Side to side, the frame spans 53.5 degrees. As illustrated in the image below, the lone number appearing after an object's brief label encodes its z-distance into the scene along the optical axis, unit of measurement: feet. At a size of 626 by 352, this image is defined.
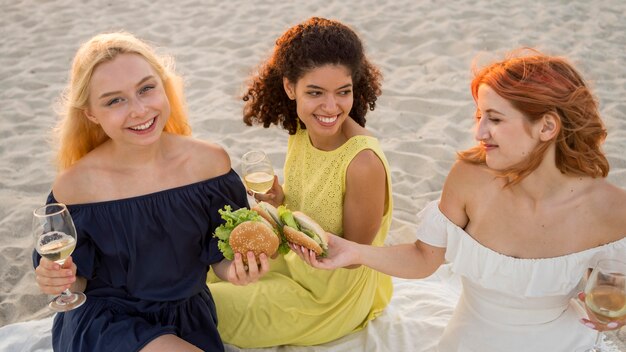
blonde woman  9.91
